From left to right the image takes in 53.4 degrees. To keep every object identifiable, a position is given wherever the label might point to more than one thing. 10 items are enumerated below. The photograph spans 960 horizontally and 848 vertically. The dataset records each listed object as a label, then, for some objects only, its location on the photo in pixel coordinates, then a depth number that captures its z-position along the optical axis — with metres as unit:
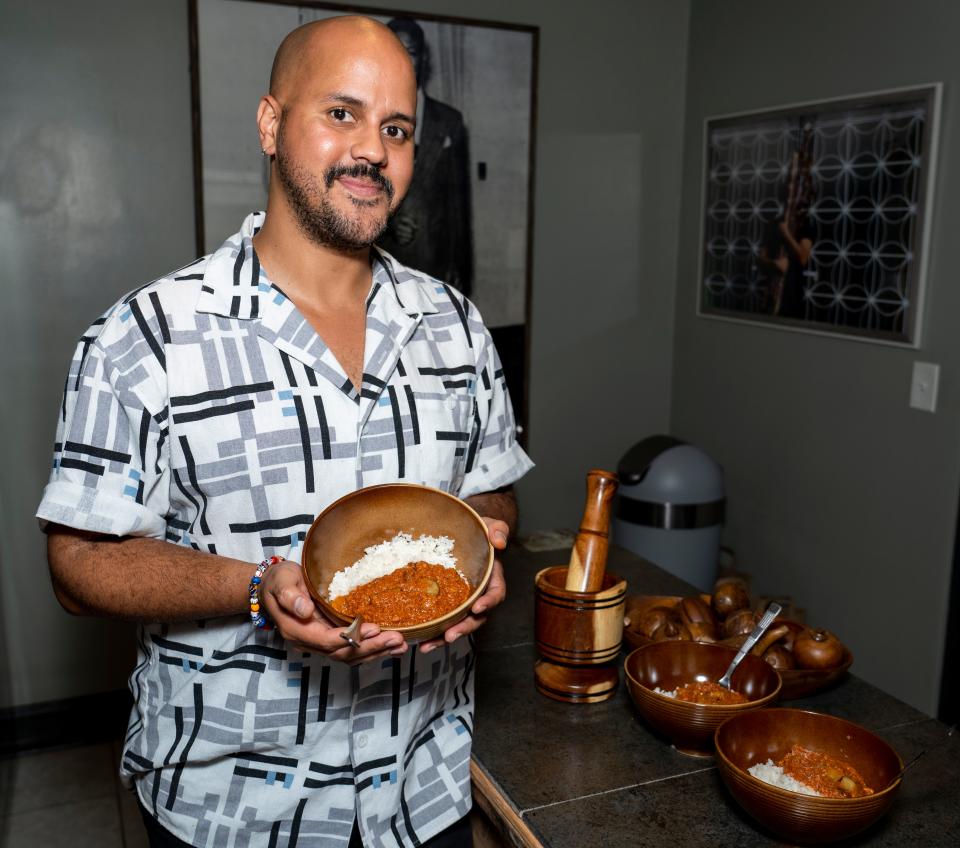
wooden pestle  1.45
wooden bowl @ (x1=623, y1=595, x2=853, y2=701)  1.50
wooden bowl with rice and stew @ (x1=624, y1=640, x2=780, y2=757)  1.30
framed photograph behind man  3.04
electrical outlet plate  2.71
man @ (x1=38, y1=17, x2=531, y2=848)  1.19
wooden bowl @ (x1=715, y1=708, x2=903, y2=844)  1.09
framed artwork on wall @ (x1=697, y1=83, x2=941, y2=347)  2.76
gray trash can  3.17
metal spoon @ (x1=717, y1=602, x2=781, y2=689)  1.40
